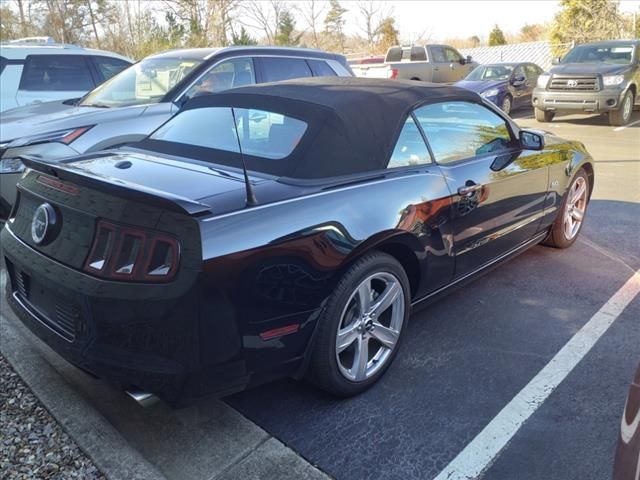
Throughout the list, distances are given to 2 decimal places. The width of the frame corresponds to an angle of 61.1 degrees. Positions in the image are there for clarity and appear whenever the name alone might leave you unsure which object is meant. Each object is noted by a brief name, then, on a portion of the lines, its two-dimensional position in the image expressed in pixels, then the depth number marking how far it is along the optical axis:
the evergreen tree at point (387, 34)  33.84
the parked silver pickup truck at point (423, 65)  16.77
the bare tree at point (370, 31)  34.56
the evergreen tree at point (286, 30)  27.11
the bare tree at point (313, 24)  30.28
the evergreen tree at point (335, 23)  35.66
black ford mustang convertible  2.15
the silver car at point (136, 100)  4.76
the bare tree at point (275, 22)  26.02
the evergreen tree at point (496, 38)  33.00
